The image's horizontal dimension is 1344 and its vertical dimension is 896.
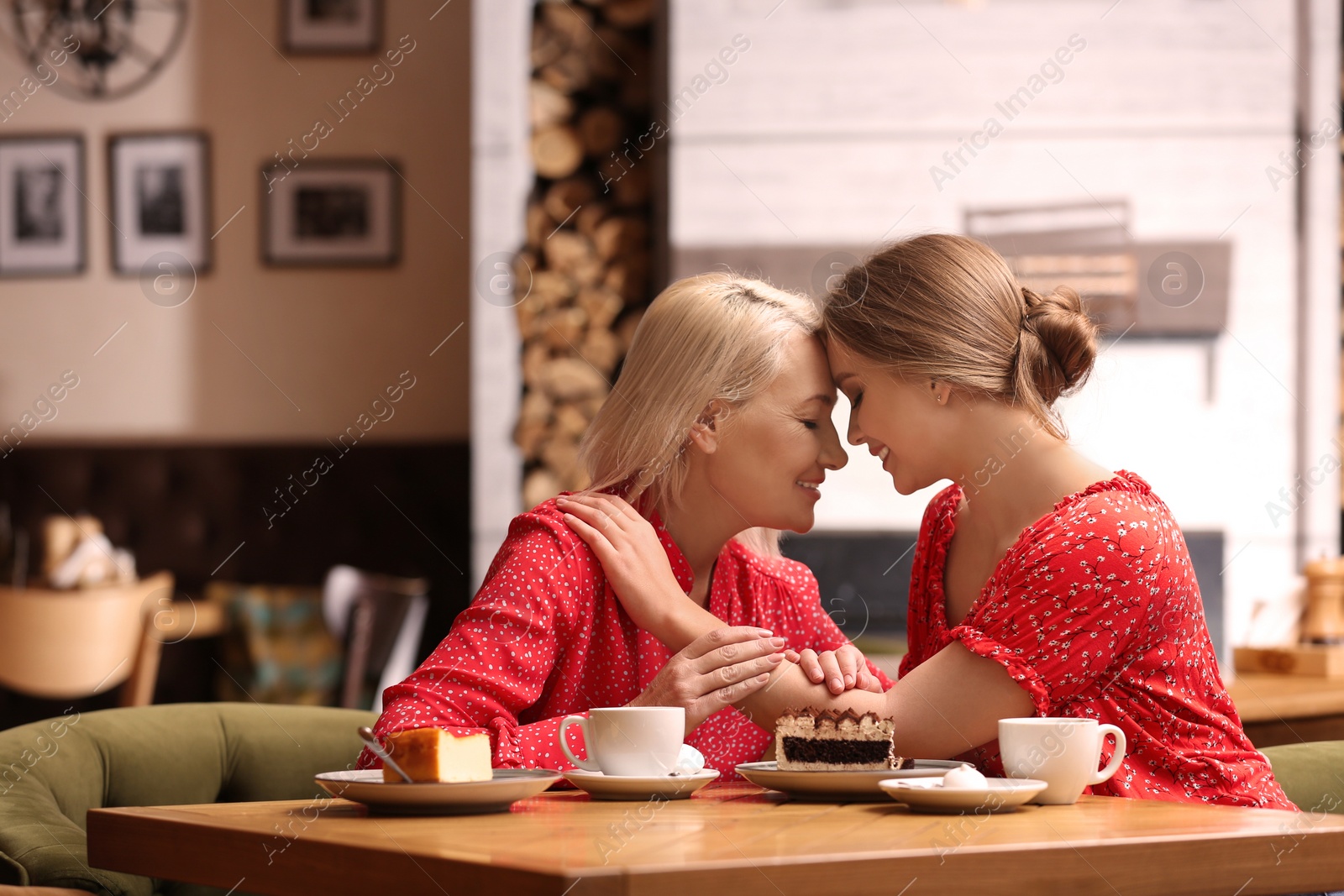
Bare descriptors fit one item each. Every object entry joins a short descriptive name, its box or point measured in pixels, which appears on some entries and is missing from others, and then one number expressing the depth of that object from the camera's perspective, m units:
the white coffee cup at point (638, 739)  3.40
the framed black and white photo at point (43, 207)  9.31
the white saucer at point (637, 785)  3.38
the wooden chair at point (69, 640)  7.40
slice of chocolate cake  3.41
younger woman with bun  3.53
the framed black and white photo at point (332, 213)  9.14
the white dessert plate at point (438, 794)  3.28
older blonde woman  3.65
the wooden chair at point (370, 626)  7.53
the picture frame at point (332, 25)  9.17
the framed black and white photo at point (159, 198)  9.24
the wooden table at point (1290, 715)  4.21
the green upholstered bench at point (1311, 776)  3.88
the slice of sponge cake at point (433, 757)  3.30
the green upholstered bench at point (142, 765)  3.57
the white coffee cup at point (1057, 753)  3.35
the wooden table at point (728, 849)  3.07
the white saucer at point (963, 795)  3.26
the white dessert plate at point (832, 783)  3.37
